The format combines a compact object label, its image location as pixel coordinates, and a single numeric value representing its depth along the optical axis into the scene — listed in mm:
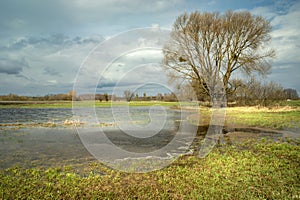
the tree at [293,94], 53331
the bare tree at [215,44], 27953
